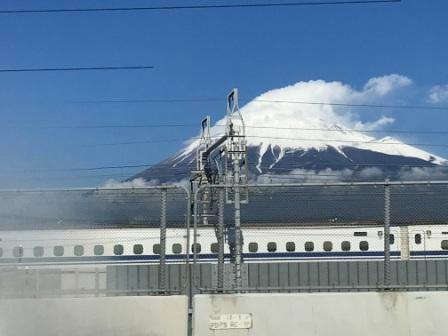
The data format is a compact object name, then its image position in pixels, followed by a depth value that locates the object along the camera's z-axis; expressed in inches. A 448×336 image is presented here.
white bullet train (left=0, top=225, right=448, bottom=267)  533.0
